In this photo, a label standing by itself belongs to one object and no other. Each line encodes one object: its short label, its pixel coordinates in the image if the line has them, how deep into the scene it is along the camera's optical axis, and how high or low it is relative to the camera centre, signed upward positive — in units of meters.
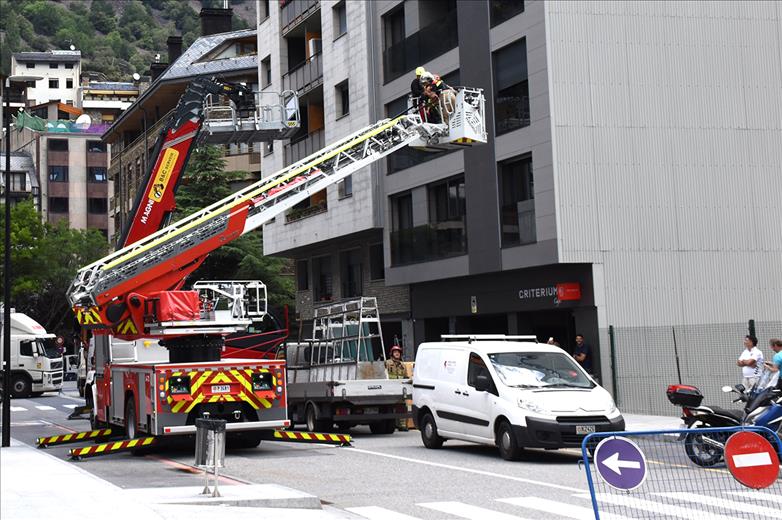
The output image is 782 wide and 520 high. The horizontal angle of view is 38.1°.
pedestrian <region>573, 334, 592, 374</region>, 26.36 -0.12
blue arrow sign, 7.69 -0.80
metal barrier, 7.74 -0.96
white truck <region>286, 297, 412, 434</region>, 22.27 -0.44
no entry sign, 7.84 -0.82
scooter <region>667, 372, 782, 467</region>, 15.51 -0.96
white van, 16.83 -0.74
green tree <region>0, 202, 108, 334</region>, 67.88 +6.73
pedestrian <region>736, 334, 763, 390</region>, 21.94 -0.40
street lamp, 20.31 +0.61
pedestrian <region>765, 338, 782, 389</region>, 17.05 -0.37
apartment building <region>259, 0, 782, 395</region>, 29.58 +4.80
